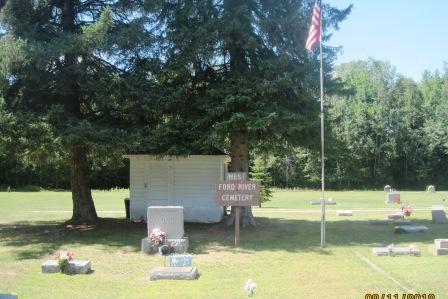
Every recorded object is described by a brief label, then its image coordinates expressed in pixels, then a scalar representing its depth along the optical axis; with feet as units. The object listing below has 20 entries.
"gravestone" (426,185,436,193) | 162.73
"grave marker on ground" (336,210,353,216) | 81.03
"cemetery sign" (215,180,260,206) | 51.42
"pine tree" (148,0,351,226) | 56.95
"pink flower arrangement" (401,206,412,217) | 74.23
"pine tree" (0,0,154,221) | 54.95
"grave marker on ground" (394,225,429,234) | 58.85
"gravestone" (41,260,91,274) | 39.22
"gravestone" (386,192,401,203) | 111.75
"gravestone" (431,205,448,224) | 69.05
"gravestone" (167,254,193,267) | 38.60
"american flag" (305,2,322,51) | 49.49
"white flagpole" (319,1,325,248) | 49.88
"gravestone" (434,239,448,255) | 44.73
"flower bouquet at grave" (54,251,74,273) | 38.91
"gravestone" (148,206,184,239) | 47.88
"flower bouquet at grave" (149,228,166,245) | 46.91
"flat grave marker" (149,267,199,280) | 36.37
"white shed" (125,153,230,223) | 68.18
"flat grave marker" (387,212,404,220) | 72.49
